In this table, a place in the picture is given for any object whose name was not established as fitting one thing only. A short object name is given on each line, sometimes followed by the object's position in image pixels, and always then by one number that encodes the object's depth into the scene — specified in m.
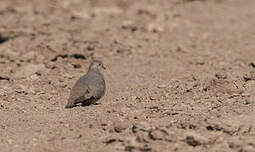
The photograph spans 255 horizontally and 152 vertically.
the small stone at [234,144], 12.06
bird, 15.50
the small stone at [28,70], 19.22
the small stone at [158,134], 12.44
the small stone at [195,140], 12.31
